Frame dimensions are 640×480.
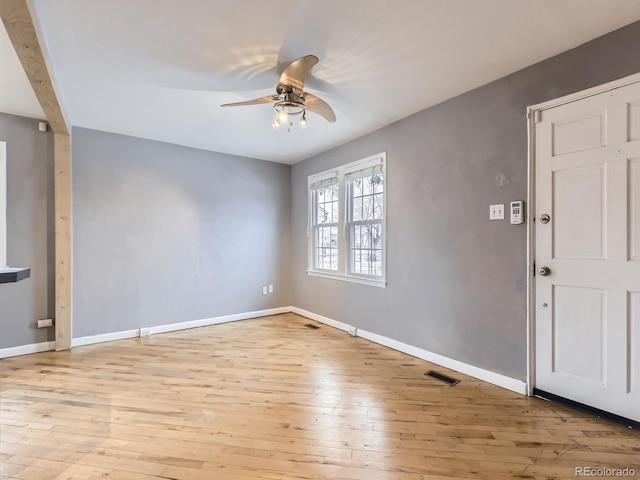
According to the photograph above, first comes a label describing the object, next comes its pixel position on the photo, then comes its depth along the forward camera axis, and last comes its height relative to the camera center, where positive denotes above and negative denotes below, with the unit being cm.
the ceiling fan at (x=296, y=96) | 199 +110
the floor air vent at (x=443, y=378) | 248 -120
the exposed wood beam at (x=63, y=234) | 317 +6
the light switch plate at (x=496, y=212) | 241 +23
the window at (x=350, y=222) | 359 +24
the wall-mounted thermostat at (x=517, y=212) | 228 +21
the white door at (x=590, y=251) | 184 -8
